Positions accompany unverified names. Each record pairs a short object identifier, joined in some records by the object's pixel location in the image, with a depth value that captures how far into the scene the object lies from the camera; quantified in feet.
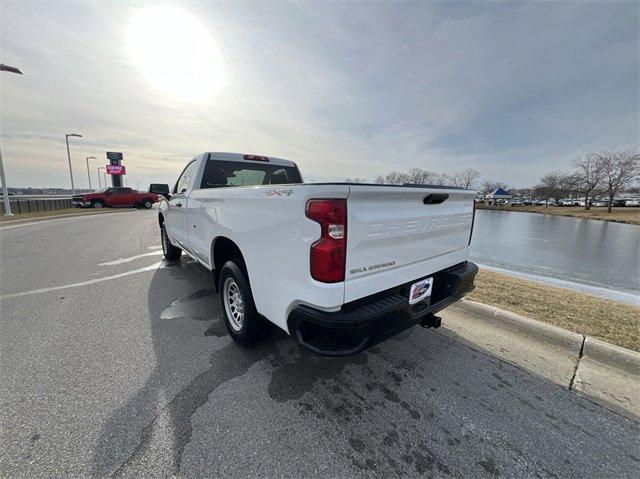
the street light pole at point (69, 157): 97.50
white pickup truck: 6.06
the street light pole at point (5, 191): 56.84
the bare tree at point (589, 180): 141.32
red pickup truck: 82.12
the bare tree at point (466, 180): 235.07
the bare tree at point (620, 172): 129.90
